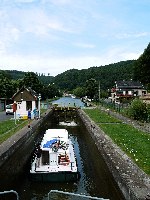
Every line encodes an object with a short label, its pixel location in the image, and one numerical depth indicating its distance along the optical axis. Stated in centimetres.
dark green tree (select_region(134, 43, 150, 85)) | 4190
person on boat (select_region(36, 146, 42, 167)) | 1106
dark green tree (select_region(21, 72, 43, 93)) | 5455
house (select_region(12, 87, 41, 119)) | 2606
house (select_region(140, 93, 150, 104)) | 3218
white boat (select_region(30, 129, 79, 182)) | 1035
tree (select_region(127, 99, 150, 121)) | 2326
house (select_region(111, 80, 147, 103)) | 6318
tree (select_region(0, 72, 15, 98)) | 4396
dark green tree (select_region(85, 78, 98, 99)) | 6640
